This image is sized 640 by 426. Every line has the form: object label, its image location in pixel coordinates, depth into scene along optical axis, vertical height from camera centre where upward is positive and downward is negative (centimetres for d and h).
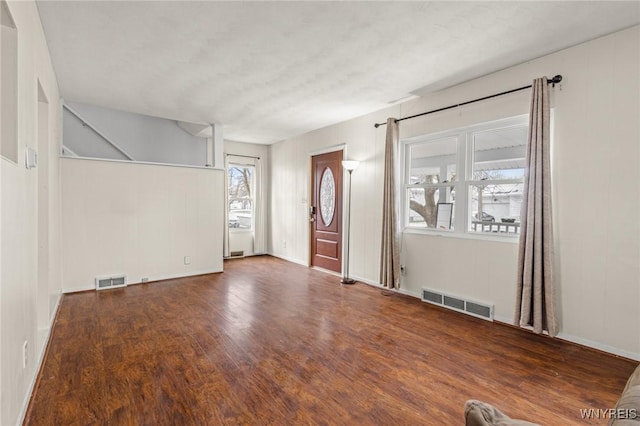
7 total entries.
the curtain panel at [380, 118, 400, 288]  437 -19
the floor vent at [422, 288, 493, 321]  352 -110
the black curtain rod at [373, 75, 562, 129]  297 +121
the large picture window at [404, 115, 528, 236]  340 +38
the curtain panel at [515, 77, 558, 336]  294 -17
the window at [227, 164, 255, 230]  723 +24
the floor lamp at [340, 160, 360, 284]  500 -32
